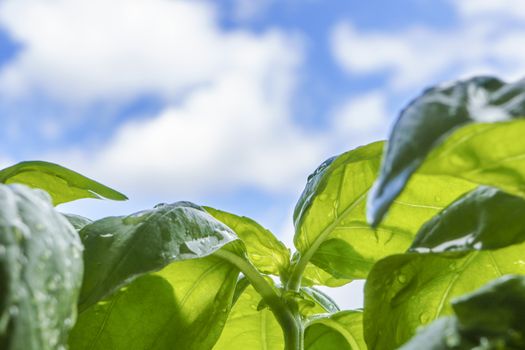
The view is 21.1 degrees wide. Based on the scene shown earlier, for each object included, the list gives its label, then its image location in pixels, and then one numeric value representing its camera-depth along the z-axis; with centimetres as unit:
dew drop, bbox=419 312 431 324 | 35
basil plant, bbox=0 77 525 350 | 27
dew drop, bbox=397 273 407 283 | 34
